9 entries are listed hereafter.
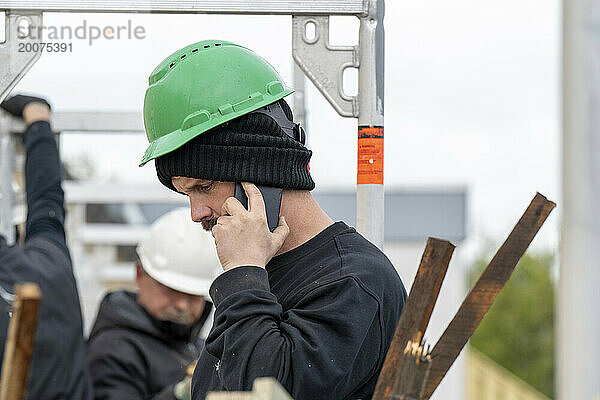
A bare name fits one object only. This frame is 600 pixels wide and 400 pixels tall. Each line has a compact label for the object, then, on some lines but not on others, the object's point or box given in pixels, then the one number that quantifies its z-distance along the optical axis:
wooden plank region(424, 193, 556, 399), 4.39
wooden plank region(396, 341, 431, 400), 4.38
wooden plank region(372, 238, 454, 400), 4.33
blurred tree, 36.89
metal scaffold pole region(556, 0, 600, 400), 5.97
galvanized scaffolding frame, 5.03
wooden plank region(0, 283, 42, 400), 4.09
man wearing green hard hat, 4.58
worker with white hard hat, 6.26
